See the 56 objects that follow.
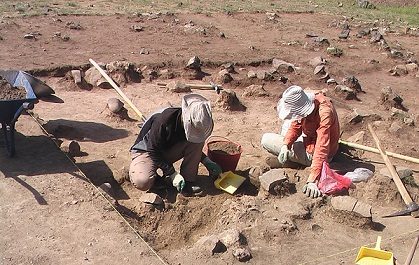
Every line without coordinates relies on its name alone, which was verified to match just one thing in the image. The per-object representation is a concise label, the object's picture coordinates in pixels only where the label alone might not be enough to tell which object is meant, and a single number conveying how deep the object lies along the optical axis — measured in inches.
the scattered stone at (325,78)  386.9
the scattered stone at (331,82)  382.0
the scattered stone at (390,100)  347.6
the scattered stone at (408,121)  306.7
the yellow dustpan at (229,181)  225.3
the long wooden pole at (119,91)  266.1
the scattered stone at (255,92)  348.5
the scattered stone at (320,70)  394.6
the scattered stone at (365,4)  869.8
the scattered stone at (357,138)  279.0
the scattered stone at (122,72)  352.5
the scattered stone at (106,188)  212.4
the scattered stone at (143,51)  408.0
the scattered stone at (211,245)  180.1
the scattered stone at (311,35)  522.9
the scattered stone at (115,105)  299.1
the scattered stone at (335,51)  461.7
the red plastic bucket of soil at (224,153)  237.9
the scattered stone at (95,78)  341.7
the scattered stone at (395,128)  294.5
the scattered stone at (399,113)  313.3
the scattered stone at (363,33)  555.1
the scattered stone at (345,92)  359.9
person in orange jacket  216.4
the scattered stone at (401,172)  232.2
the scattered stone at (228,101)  321.4
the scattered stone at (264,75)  372.8
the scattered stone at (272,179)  219.0
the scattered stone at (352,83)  375.9
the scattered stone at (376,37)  518.7
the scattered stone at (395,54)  468.8
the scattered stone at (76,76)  338.6
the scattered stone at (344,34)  536.4
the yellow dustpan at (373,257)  178.1
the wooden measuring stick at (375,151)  247.0
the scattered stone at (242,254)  178.9
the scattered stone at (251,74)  375.1
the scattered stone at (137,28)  476.1
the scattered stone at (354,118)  305.6
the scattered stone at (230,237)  185.3
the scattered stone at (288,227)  198.2
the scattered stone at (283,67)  399.5
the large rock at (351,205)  203.0
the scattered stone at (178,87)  341.0
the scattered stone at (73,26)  461.4
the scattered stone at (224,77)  367.2
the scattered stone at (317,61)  418.7
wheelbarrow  219.0
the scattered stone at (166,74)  369.7
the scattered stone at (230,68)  389.1
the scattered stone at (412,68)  434.9
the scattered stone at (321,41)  485.3
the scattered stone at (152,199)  208.5
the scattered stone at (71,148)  245.6
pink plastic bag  217.2
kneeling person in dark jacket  207.0
